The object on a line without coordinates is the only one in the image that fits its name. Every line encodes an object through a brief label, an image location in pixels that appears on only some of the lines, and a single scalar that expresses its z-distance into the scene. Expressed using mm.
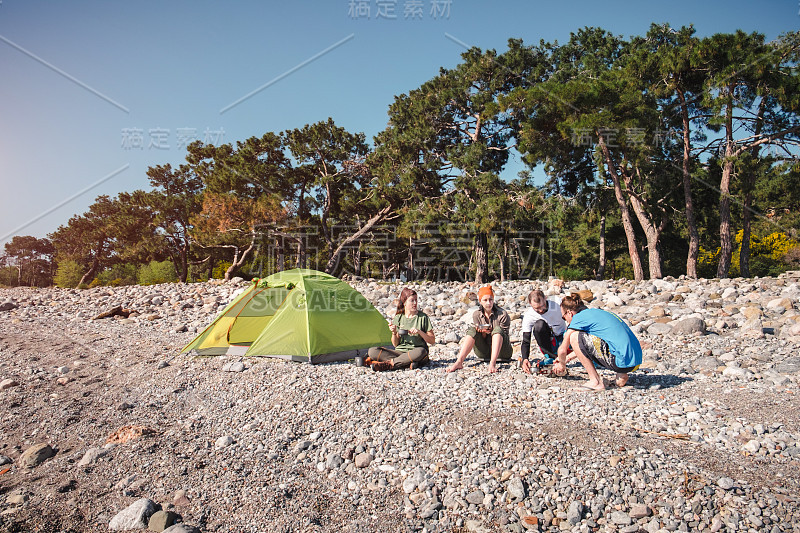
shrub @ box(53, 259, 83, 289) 38344
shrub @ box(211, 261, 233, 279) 43062
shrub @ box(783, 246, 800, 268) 32406
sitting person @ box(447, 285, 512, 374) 6750
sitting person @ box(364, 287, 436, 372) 7034
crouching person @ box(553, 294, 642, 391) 5547
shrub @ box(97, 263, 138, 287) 47400
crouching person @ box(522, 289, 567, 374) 6492
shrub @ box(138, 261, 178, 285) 43469
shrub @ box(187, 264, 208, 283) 44312
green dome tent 7680
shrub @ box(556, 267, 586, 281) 35438
